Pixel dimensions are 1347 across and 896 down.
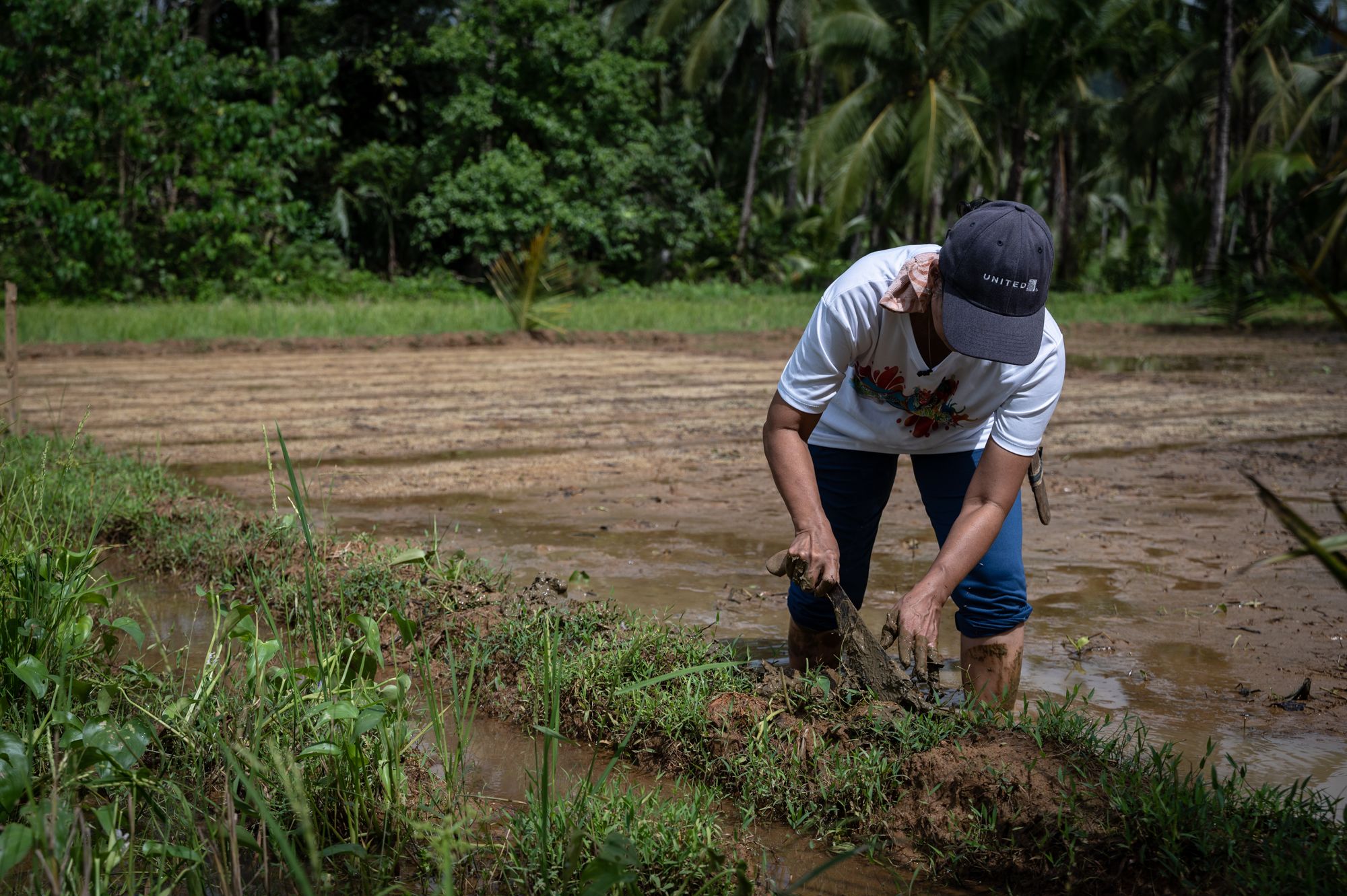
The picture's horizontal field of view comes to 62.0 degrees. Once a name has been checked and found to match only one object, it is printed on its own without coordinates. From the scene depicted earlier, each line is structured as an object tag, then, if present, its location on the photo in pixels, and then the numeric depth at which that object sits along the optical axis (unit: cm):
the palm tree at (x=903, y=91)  2041
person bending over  224
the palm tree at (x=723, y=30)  2325
